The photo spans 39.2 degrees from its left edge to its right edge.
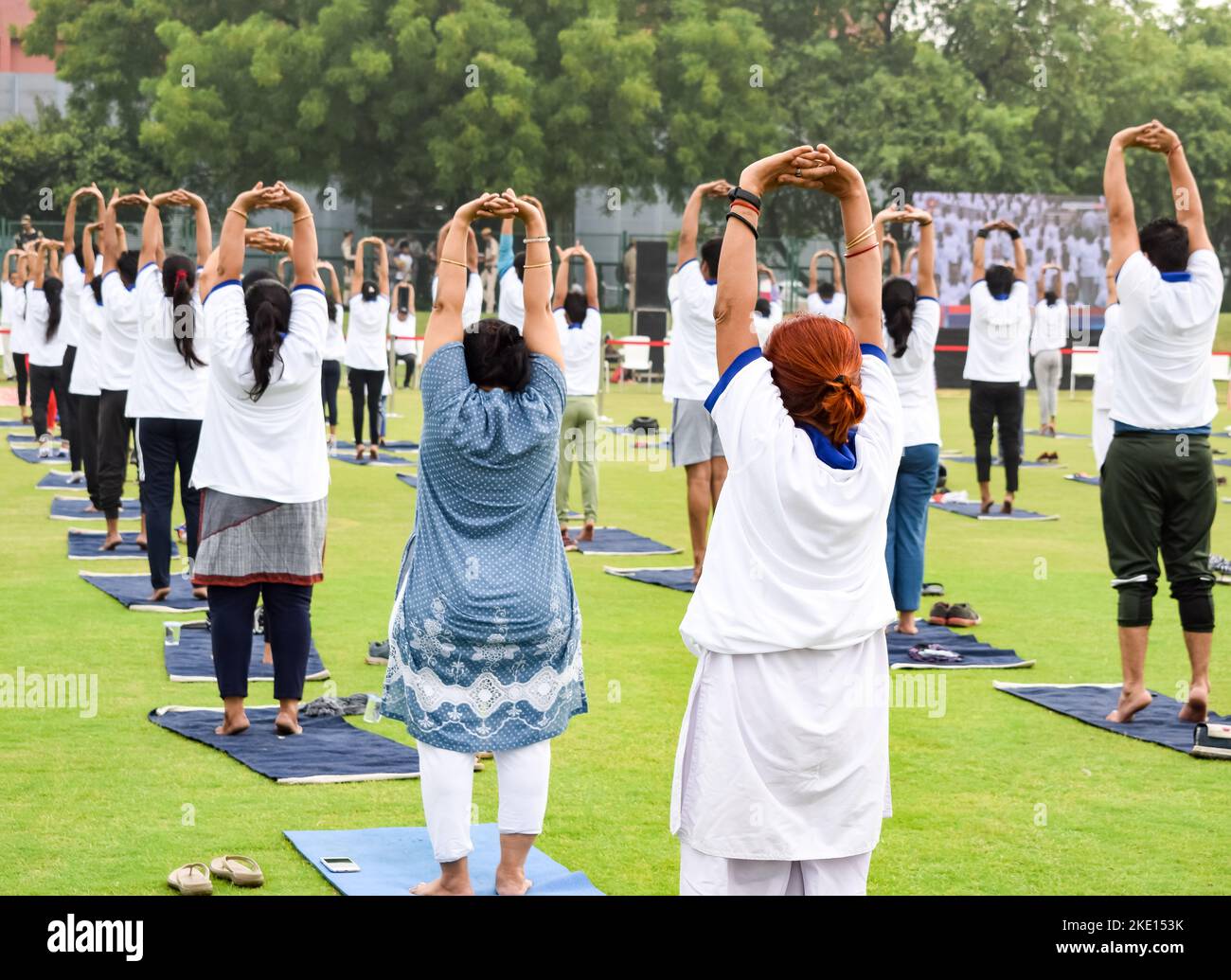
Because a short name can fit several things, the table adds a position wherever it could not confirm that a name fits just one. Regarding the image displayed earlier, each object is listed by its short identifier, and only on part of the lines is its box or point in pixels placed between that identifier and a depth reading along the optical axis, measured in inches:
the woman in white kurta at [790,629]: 157.9
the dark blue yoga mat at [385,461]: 724.0
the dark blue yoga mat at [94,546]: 472.4
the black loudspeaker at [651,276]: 1247.5
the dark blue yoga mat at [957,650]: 352.2
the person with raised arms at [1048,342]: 831.7
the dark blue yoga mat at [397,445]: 794.8
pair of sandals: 208.5
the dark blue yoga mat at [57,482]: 626.8
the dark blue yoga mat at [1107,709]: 296.9
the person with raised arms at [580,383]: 513.3
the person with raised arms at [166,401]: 389.7
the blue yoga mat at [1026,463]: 761.6
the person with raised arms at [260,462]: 275.4
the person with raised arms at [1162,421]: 292.8
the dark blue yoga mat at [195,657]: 332.5
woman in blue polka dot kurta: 200.1
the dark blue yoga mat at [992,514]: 589.9
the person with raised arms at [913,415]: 368.5
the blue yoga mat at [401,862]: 212.2
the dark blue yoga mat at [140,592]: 396.8
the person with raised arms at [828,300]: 626.9
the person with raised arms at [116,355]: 451.8
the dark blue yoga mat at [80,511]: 545.0
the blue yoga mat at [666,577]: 441.4
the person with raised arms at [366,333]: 697.6
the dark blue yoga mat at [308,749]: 264.5
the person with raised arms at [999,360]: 561.6
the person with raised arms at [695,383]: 428.5
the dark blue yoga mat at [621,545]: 501.7
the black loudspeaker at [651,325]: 1266.0
